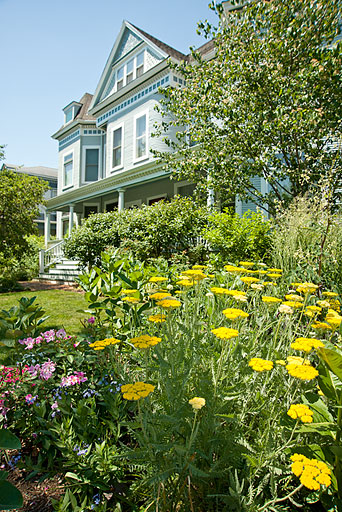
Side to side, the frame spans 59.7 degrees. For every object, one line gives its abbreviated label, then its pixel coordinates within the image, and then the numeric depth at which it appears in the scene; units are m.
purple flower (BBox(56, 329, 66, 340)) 2.25
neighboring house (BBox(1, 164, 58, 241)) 39.35
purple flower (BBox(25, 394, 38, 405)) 1.69
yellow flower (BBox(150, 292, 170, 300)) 1.60
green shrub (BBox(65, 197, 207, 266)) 7.83
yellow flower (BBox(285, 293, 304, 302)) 1.88
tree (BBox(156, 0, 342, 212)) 5.65
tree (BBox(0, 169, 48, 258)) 9.73
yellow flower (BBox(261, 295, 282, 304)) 1.72
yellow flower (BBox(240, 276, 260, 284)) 1.94
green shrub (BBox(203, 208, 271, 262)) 5.65
